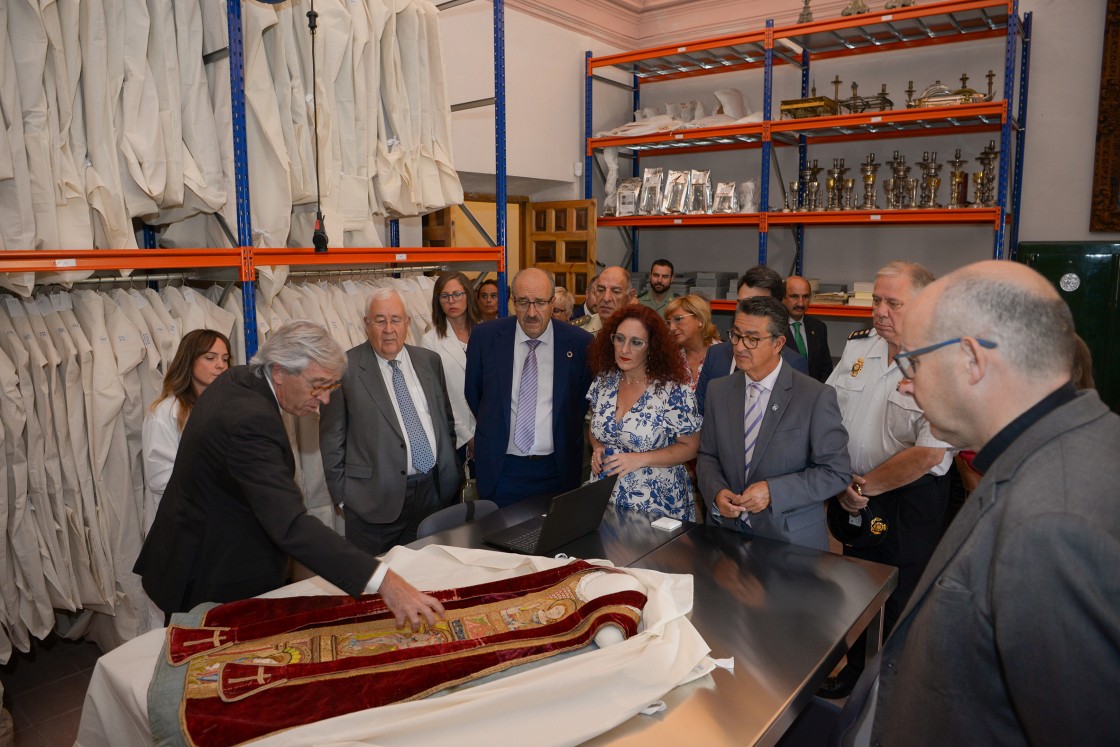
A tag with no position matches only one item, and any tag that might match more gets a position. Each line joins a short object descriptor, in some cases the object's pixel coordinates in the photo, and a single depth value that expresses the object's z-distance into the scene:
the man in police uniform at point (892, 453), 2.69
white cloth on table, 1.46
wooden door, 7.09
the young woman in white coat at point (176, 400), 3.02
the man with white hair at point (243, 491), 2.06
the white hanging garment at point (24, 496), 2.85
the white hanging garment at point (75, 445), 3.01
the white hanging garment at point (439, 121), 4.05
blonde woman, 4.01
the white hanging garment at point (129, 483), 3.14
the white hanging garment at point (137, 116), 2.96
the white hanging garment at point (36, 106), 2.65
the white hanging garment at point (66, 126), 2.77
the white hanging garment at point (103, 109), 2.87
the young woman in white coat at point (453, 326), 4.04
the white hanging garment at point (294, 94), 3.42
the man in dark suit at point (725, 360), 3.45
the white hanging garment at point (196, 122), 3.14
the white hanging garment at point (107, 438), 3.06
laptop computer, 2.33
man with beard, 6.26
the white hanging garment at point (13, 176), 2.60
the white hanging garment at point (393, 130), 3.85
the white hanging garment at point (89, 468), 3.04
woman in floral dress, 2.91
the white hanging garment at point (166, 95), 3.05
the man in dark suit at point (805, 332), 4.98
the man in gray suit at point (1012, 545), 1.06
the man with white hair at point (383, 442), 3.16
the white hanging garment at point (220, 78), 3.27
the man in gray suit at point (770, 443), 2.51
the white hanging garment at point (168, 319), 3.29
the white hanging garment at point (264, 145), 3.23
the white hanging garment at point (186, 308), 3.35
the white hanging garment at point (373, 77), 3.75
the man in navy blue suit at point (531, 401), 3.30
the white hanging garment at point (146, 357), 3.22
